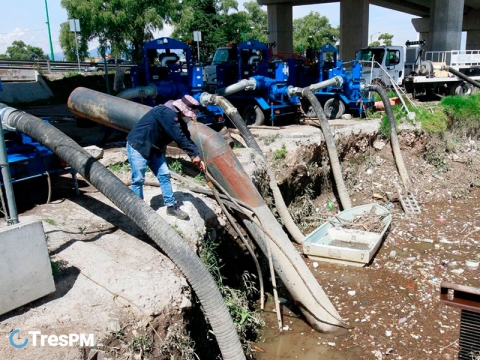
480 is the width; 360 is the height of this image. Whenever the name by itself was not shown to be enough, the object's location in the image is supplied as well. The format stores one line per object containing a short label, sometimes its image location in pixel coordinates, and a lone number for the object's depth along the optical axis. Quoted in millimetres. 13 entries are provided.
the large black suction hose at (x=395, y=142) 10379
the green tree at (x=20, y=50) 57934
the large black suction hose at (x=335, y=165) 9172
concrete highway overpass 21812
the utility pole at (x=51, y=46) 26844
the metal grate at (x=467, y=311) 2928
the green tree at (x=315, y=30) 48719
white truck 15039
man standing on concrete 4688
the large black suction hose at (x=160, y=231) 3906
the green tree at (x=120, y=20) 23109
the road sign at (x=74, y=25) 13599
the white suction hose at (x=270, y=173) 7488
